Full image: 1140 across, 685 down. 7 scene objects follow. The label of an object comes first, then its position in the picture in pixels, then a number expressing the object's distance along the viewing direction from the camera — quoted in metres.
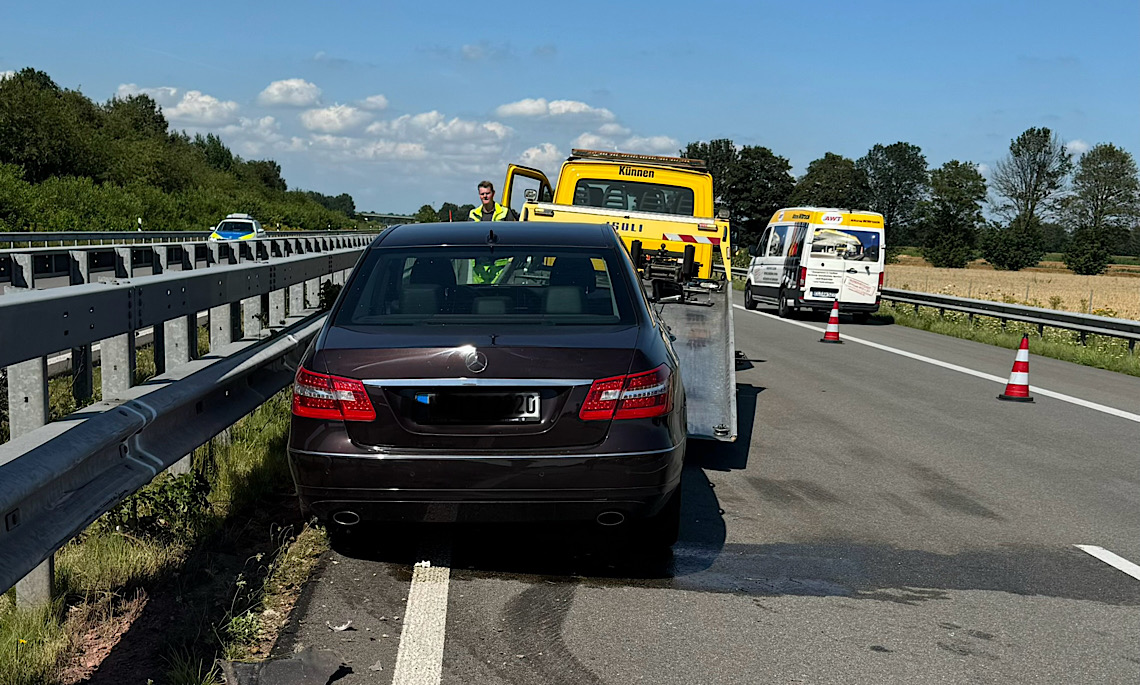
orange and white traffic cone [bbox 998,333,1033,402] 12.62
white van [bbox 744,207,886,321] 25.95
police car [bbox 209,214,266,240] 40.41
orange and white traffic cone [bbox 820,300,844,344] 19.99
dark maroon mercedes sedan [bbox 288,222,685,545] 5.15
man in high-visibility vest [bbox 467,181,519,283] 14.01
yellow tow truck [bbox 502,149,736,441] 8.95
